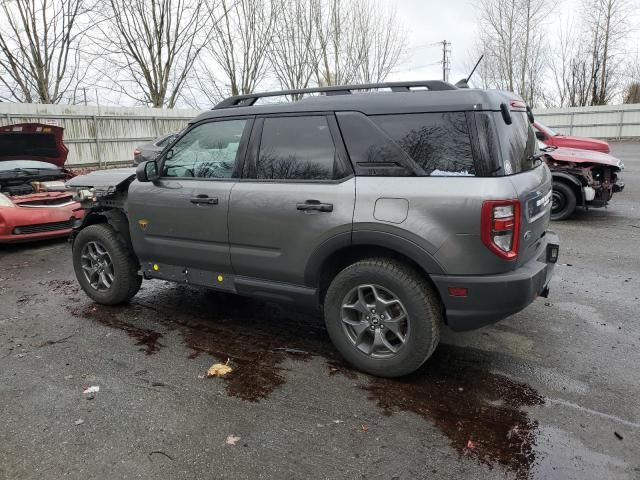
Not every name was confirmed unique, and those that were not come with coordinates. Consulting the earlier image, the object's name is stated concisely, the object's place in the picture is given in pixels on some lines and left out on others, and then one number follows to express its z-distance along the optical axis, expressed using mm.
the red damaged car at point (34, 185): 7172
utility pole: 49969
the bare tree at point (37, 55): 15375
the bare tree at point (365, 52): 24484
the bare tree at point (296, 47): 21844
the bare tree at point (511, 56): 29000
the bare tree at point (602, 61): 28969
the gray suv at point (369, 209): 2959
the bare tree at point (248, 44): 20500
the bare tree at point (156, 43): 18297
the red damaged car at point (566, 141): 9555
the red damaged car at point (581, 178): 8156
